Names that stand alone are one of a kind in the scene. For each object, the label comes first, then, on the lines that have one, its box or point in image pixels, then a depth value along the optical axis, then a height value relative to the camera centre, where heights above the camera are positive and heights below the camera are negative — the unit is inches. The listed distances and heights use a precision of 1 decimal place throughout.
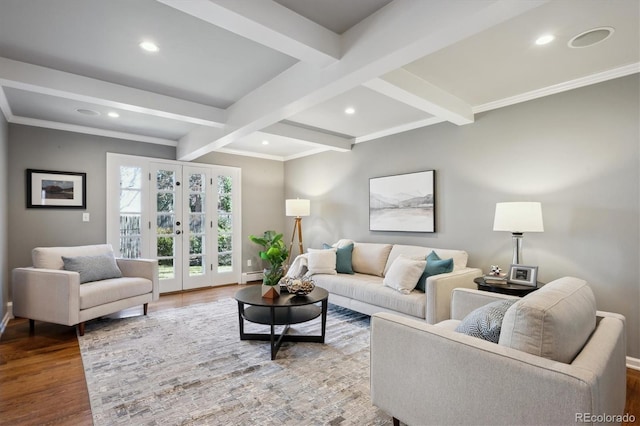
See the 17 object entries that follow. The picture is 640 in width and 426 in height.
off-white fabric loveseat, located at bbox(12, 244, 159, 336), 121.8 -32.3
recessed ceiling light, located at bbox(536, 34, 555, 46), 83.9 +46.1
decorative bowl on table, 117.0 -27.7
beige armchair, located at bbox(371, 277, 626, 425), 44.4 -24.9
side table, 104.0 -25.7
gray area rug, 75.5 -48.2
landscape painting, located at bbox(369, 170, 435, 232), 156.8 +4.6
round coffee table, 109.2 -38.4
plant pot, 114.9 -29.4
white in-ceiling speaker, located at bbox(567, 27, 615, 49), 81.2 +46.0
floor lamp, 212.5 +2.5
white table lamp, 108.1 -2.1
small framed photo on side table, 105.9 -21.8
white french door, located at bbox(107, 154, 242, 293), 185.8 -3.6
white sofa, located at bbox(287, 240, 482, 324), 114.6 -31.9
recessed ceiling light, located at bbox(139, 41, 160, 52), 89.8 +47.7
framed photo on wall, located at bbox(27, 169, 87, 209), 157.6 +12.0
